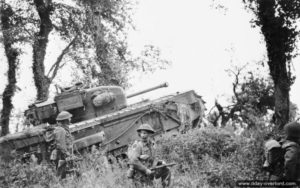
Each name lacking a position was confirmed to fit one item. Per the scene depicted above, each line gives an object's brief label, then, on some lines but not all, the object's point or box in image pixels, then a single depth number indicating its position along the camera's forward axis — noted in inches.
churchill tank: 442.3
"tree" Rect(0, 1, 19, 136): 906.7
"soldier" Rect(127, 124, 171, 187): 293.7
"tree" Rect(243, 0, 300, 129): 476.4
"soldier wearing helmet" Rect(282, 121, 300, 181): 230.7
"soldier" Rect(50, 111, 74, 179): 378.9
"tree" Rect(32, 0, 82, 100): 924.0
